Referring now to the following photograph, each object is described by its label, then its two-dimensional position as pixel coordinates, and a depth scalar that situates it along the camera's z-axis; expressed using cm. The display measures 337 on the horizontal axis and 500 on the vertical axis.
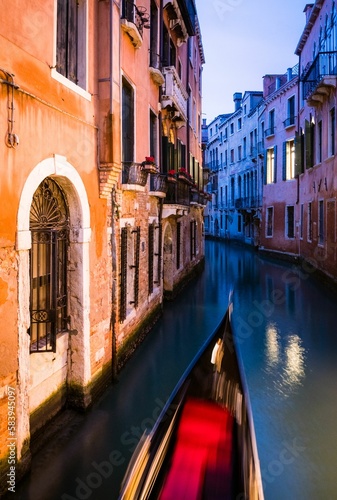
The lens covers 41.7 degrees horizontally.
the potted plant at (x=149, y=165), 760
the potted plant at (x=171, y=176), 1038
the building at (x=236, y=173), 3028
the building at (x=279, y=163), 2269
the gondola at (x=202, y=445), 297
